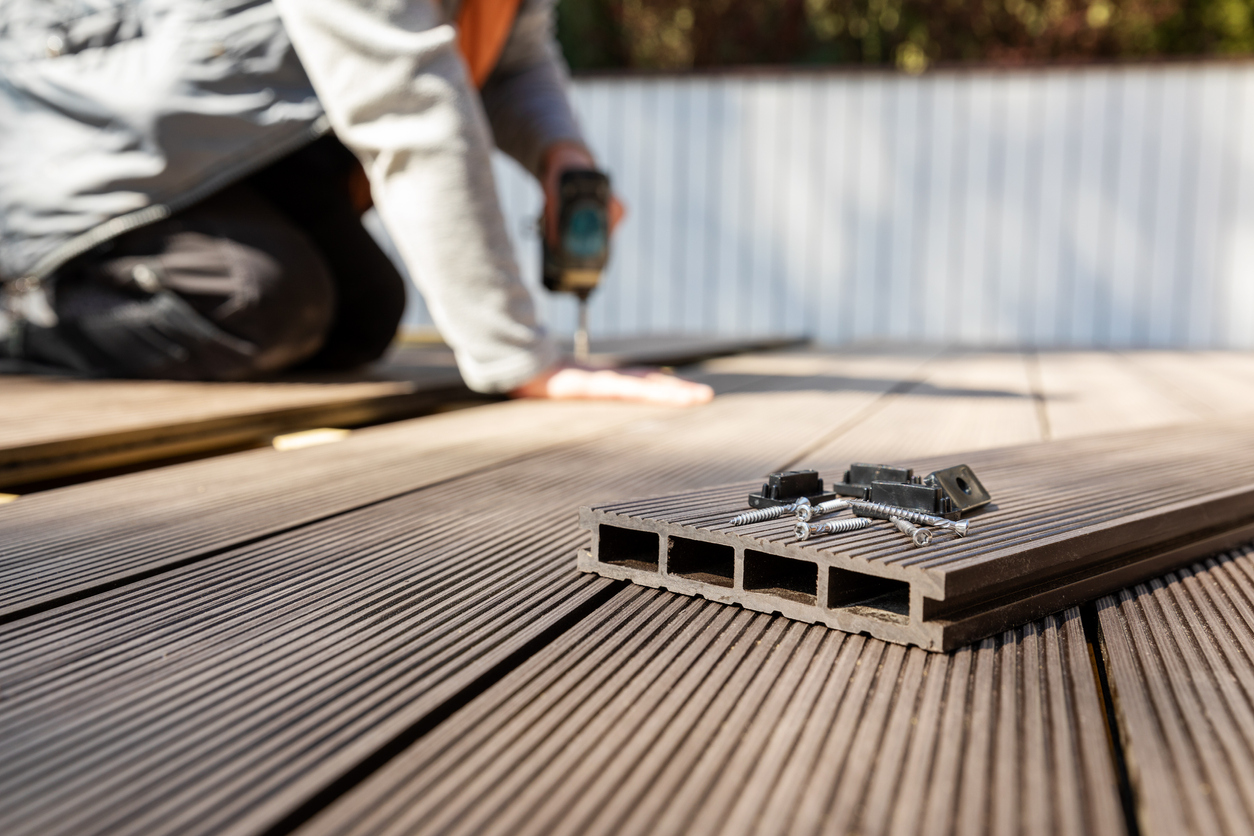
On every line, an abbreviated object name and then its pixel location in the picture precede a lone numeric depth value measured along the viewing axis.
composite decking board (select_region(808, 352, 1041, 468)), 1.30
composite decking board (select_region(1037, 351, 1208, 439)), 1.61
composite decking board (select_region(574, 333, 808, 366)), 2.75
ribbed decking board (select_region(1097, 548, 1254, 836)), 0.39
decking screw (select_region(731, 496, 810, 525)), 0.64
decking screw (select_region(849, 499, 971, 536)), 0.64
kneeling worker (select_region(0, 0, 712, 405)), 1.43
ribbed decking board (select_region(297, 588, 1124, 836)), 0.38
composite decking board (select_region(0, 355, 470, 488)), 1.11
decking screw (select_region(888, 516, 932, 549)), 0.60
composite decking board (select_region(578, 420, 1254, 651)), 0.56
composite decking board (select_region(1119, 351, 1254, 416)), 1.98
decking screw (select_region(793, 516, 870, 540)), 0.60
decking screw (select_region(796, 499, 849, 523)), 0.64
